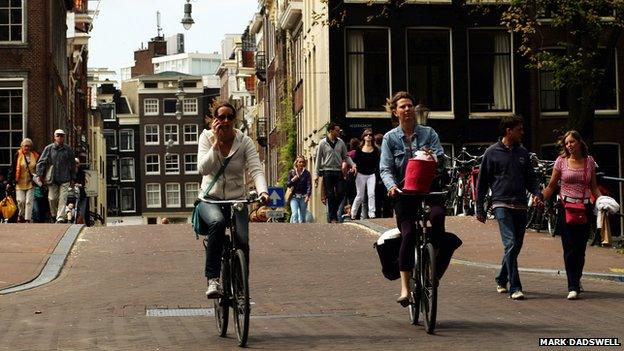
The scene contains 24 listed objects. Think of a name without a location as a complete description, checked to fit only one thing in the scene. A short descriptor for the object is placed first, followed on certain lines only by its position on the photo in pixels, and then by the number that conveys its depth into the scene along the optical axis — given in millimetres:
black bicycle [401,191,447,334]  10984
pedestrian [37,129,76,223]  26144
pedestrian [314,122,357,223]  26609
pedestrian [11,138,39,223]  27547
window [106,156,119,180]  118250
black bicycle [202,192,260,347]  10576
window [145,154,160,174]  117875
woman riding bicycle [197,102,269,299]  11211
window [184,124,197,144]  120938
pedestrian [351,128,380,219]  26281
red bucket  11672
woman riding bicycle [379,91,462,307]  11734
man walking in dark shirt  14383
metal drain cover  12891
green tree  24125
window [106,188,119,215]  118688
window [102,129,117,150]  119125
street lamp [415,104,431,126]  29297
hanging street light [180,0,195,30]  48656
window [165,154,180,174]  118688
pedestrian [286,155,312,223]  29672
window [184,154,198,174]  119500
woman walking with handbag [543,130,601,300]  14695
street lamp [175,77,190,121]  87338
